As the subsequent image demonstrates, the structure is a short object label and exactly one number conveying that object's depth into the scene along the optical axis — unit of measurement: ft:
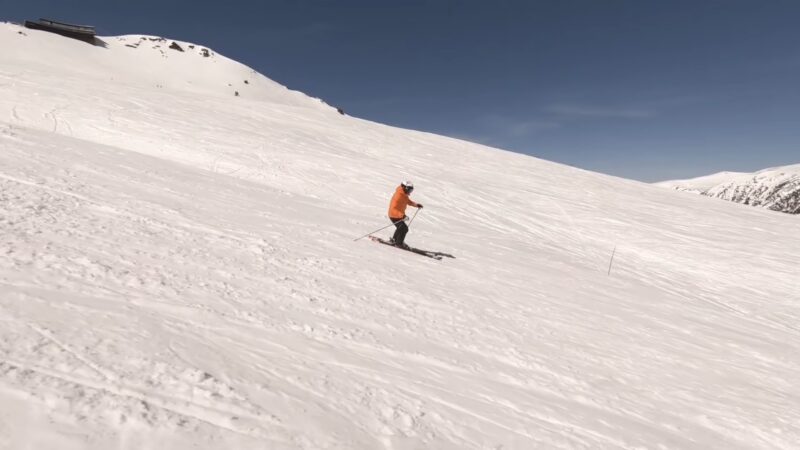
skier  38.91
